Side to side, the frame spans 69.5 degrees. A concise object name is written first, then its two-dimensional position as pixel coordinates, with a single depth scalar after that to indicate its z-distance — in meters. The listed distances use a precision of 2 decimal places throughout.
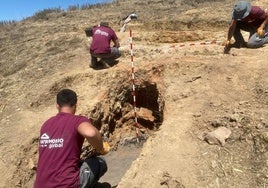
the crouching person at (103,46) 4.71
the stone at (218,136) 2.80
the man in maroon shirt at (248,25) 4.16
